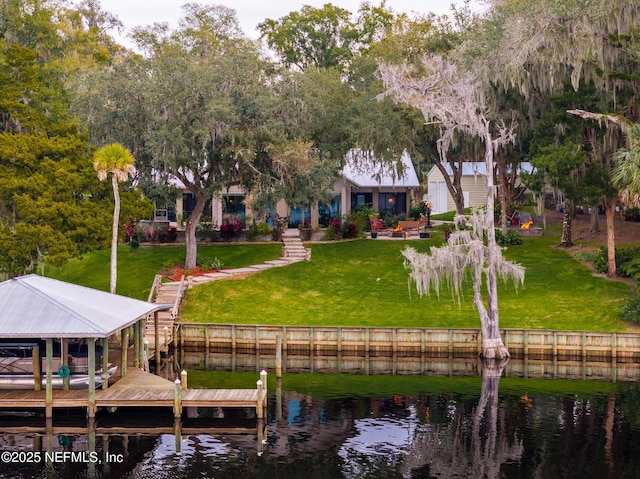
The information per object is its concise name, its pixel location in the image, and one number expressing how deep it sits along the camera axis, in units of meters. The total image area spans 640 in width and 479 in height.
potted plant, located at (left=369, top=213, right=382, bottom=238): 66.69
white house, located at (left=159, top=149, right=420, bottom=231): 65.75
